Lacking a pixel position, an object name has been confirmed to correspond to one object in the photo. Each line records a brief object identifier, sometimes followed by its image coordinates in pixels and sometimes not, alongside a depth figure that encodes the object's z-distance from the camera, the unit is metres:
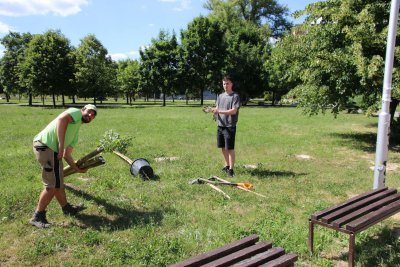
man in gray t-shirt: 7.88
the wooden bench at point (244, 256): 3.29
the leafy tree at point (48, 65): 38.38
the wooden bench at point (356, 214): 4.01
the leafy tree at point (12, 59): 48.68
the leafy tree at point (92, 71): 41.44
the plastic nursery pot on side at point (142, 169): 7.93
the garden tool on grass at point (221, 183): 7.23
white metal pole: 5.19
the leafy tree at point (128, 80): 57.78
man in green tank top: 5.14
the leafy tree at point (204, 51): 45.53
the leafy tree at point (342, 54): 10.61
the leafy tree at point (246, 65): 45.05
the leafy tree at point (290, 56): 13.44
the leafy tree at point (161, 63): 46.50
